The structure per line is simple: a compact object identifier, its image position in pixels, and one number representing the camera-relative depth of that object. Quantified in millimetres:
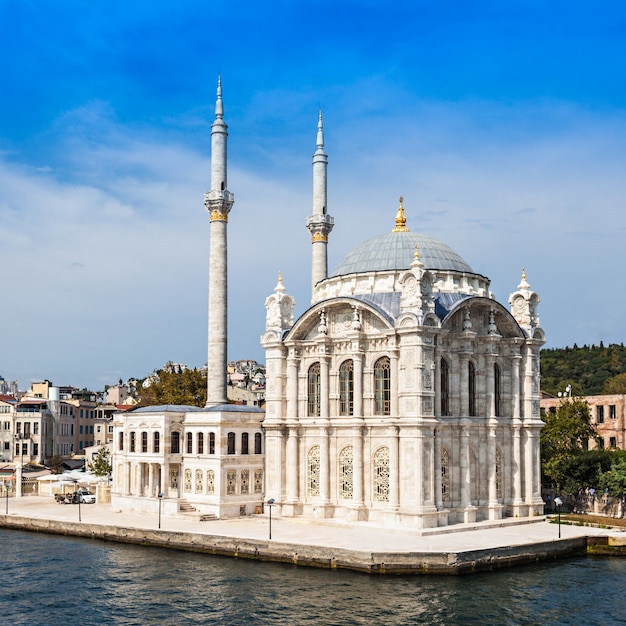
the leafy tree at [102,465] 71000
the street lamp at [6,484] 65994
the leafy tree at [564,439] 55844
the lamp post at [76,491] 62425
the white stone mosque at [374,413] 46562
